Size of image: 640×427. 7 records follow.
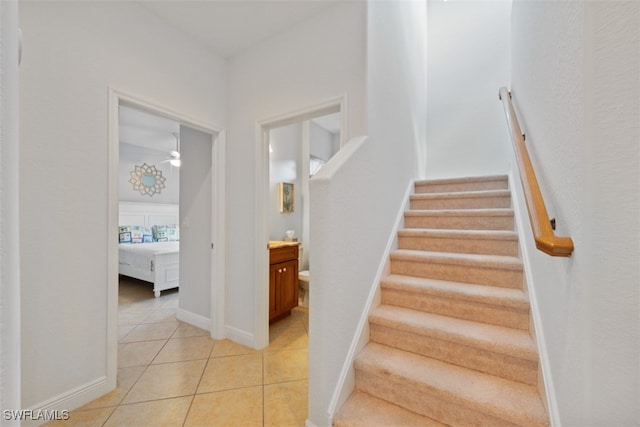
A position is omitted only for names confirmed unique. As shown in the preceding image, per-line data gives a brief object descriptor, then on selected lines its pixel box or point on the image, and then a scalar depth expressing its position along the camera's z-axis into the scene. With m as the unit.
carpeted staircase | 1.22
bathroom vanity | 2.63
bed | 3.77
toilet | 3.28
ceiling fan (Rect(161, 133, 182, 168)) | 4.85
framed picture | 3.77
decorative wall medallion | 5.45
